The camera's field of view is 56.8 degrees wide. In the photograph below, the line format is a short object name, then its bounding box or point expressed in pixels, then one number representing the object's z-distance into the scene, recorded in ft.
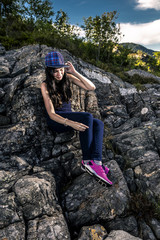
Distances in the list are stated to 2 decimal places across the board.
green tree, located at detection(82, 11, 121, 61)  44.96
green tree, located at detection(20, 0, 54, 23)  61.21
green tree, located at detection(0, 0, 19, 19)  65.05
